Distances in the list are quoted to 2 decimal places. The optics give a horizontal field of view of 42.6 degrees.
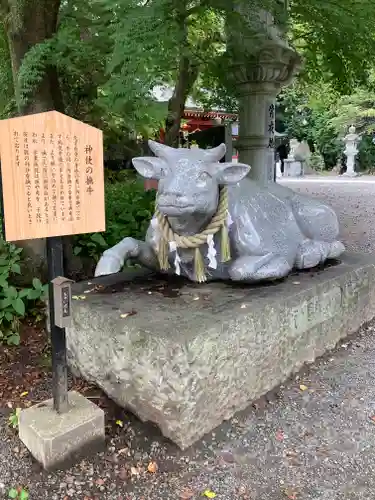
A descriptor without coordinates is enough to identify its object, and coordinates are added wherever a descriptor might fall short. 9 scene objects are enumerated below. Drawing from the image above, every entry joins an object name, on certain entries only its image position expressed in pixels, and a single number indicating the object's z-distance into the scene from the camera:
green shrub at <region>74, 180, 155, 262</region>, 4.60
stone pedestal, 2.35
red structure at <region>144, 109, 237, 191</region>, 13.10
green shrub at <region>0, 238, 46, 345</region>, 3.41
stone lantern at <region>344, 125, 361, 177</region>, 26.02
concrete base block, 2.21
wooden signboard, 2.01
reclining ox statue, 2.67
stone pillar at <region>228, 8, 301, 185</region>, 5.93
